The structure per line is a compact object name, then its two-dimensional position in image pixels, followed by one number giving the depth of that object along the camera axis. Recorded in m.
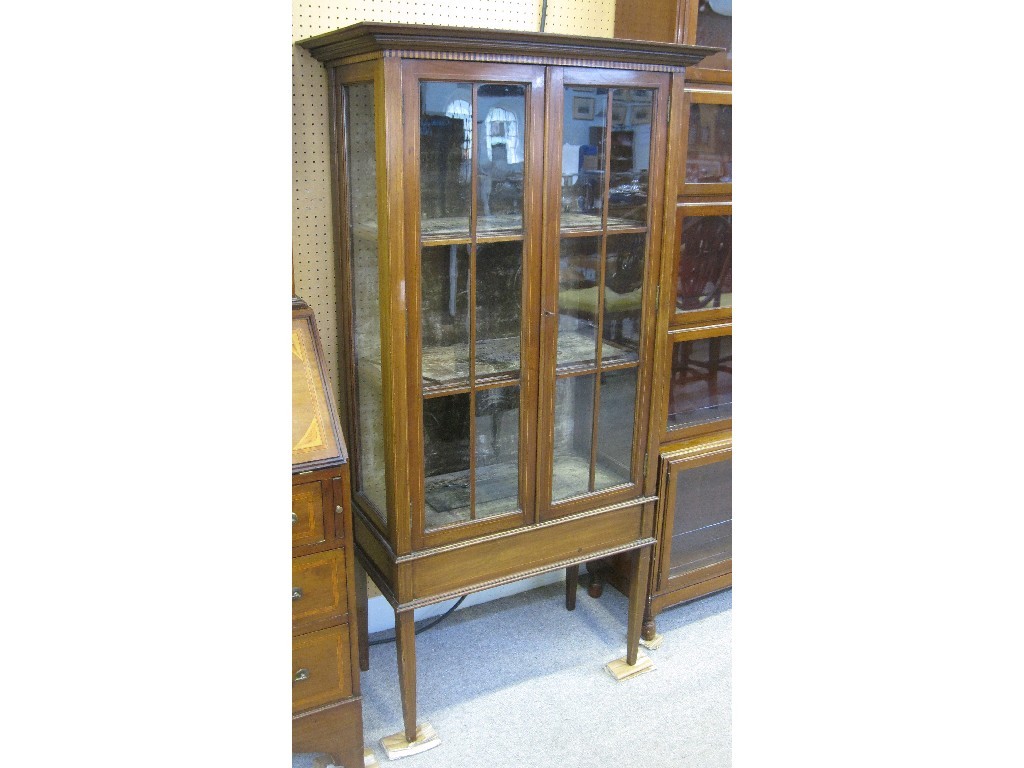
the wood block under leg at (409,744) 1.84
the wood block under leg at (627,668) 2.13
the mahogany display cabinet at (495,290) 1.55
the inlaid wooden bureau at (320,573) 1.48
